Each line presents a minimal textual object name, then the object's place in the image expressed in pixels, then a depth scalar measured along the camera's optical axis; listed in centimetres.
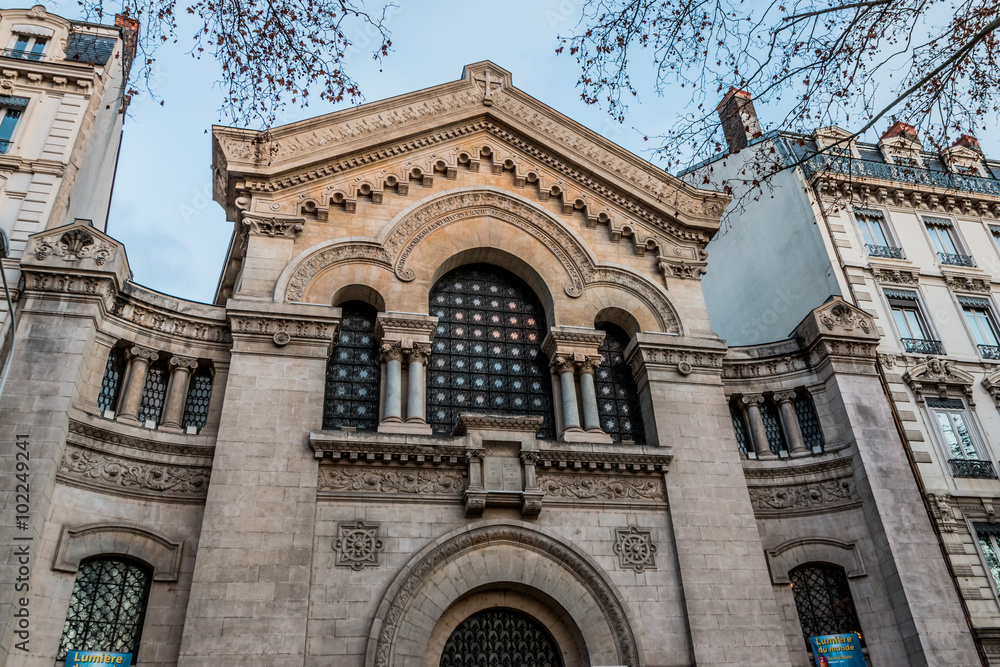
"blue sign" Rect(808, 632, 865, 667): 1628
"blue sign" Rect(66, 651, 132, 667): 1320
